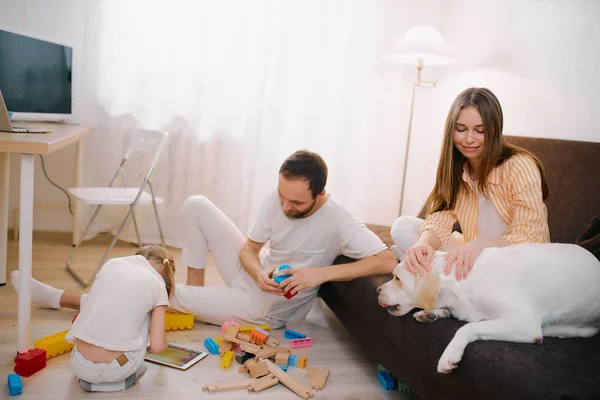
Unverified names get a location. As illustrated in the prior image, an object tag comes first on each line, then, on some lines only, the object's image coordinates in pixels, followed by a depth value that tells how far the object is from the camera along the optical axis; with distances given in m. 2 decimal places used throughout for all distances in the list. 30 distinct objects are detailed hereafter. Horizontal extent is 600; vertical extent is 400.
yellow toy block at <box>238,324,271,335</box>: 2.32
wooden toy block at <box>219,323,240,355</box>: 2.15
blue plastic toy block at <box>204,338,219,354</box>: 2.17
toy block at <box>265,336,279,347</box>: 2.21
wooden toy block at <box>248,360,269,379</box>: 1.98
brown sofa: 1.30
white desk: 1.82
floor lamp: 3.30
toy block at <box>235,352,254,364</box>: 2.09
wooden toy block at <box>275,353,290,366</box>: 2.09
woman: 1.79
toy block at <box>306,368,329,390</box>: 1.94
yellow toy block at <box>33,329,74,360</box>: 1.99
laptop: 2.11
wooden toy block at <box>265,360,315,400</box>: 1.88
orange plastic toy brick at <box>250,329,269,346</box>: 2.20
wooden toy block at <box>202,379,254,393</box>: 1.87
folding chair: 2.87
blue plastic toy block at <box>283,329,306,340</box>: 2.37
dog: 1.48
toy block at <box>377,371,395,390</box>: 1.98
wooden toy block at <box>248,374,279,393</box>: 1.89
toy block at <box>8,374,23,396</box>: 1.73
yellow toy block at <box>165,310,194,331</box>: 2.36
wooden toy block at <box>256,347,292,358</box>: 2.09
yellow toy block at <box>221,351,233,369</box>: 2.05
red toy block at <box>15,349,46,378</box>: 1.85
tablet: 2.03
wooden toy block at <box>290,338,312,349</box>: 2.29
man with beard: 2.13
